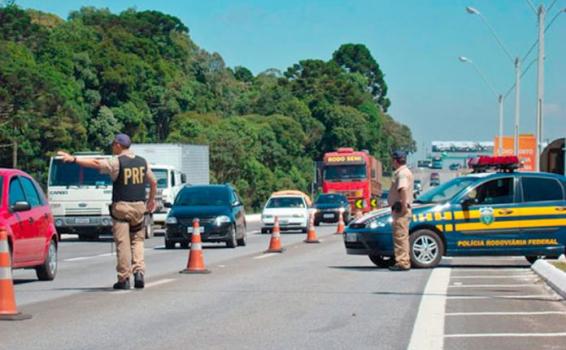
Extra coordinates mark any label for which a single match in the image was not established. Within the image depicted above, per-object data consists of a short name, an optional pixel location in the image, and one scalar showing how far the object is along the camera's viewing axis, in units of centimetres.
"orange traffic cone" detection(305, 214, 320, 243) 3069
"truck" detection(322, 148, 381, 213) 5625
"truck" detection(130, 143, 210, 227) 3856
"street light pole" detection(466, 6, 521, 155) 4928
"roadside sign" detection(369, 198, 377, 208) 5806
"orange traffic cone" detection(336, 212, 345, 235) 3850
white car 4003
